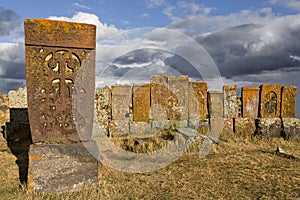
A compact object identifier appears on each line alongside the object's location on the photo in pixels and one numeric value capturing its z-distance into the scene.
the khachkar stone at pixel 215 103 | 7.08
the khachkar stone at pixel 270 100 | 7.17
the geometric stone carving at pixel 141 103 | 6.90
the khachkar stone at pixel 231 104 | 7.20
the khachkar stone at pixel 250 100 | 7.17
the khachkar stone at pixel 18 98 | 10.83
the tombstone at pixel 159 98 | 6.95
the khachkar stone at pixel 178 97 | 7.04
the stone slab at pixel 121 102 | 6.87
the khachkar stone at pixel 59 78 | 3.32
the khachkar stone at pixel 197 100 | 7.08
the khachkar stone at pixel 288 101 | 7.22
